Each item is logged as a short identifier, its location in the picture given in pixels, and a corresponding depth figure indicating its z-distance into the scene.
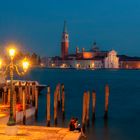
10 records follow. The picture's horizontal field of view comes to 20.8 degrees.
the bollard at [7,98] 23.31
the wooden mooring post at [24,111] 20.17
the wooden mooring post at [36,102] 23.00
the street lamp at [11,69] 12.17
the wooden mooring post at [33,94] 27.28
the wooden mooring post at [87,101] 19.94
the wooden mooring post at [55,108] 20.83
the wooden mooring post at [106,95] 23.20
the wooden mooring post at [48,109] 19.98
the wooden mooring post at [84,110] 19.41
